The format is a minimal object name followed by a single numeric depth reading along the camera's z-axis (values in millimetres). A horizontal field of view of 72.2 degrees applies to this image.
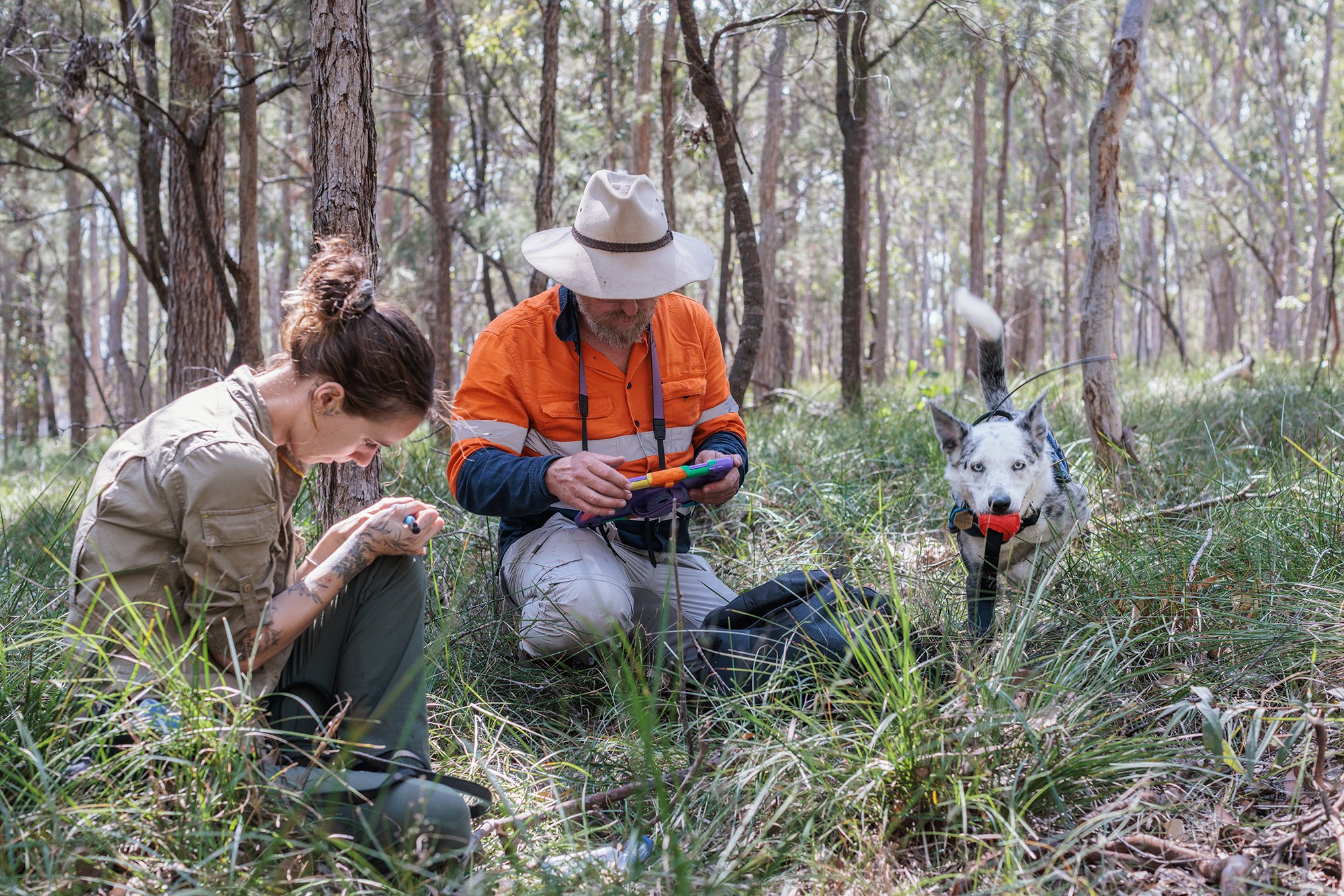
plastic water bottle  1832
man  3109
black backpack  2658
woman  1937
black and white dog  3141
